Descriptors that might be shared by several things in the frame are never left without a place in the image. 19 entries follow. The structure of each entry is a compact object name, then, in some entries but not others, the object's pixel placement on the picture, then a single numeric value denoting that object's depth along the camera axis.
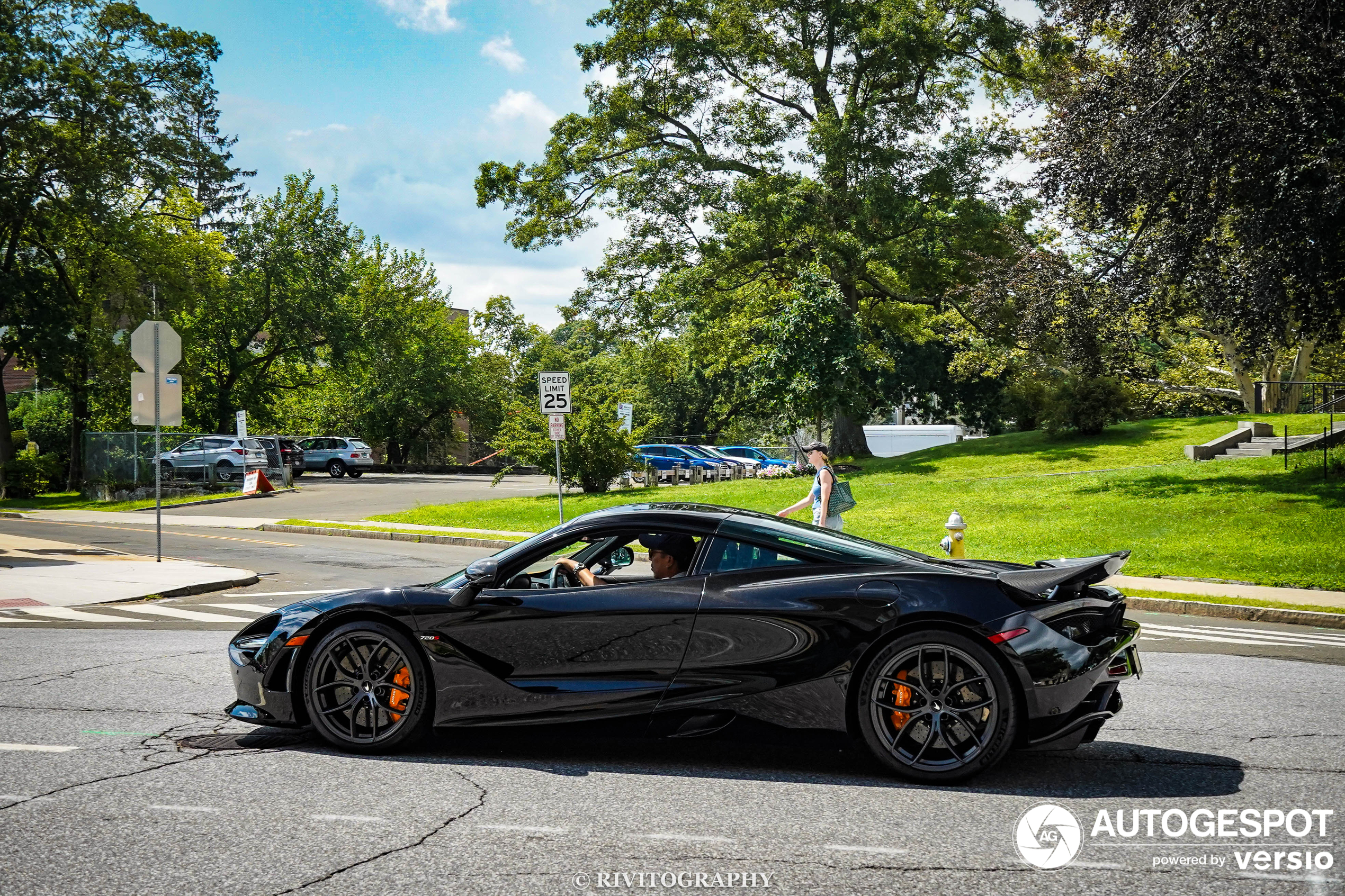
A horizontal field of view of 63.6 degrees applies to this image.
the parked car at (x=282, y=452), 42.12
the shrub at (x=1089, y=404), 34.38
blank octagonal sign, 17.12
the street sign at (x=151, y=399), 17.39
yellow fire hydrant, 11.87
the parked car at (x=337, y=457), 49.38
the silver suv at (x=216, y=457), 38.81
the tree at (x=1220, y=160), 18.52
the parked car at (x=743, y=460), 46.16
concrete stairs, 28.50
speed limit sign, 21.31
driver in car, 5.43
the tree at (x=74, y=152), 37.47
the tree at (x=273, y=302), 51.66
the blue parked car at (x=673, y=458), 42.31
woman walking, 11.23
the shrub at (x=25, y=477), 39.00
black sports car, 4.92
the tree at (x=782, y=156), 32.44
